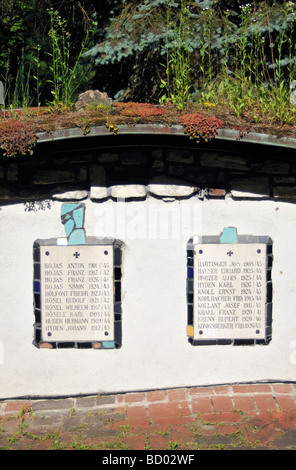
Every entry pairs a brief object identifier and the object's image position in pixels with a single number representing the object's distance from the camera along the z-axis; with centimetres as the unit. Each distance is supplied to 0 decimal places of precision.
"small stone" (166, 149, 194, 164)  471
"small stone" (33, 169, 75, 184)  473
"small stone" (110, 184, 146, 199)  476
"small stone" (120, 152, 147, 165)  471
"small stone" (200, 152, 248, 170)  473
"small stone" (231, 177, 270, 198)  477
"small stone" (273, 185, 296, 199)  478
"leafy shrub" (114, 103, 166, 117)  439
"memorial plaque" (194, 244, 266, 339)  482
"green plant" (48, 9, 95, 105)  467
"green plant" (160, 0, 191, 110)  471
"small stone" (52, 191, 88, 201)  477
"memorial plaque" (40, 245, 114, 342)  481
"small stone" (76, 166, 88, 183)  475
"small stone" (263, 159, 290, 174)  473
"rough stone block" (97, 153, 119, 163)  471
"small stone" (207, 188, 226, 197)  479
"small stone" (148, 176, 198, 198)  477
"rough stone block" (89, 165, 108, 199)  473
